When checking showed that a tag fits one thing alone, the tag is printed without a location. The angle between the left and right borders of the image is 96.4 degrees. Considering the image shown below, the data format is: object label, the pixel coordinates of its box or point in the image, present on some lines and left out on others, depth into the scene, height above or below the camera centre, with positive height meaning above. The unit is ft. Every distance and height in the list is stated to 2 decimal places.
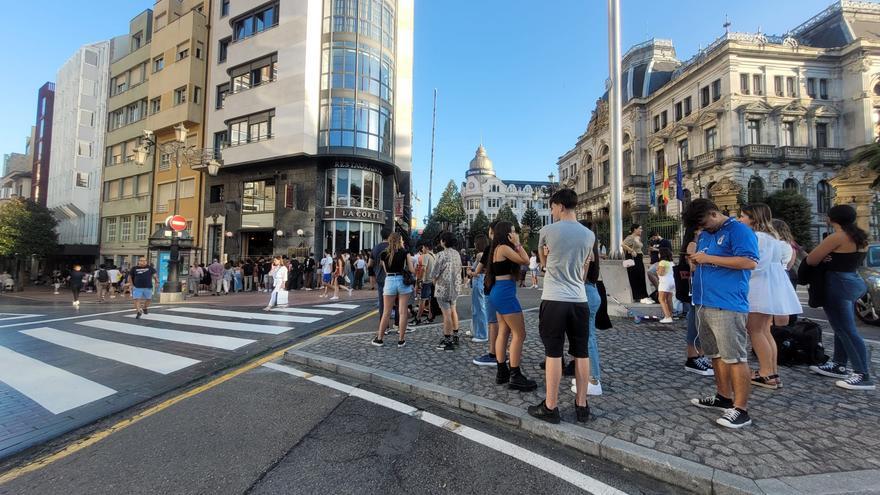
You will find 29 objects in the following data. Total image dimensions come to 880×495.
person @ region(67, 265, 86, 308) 50.29 -2.38
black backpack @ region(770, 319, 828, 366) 15.98 -2.99
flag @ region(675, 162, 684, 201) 86.99 +18.40
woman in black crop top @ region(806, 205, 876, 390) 13.42 -0.30
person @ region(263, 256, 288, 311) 38.00 -1.64
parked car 25.08 -1.75
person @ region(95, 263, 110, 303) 53.16 -2.31
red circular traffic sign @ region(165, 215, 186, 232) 50.37 +5.19
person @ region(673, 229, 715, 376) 14.19 -2.95
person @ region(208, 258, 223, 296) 61.26 -1.81
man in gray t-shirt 10.80 -1.16
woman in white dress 13.43 -0.97
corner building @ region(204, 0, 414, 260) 78.12 +28.05
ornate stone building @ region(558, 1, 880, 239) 123.44 +53.61
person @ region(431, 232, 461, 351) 20.51 -0.96
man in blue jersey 10.49 -0.79
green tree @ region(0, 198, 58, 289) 104.08 +7.92
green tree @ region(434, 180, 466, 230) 205.92 +30.64
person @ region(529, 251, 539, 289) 55.26 -0.55
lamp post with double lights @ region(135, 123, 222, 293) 48.98 +13.91
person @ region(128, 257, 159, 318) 34.63 -1.83
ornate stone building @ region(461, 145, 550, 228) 353.51 +64.39
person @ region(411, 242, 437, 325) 25.22 -0.86
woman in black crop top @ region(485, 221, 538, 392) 13.80 -1.04
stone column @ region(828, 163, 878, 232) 46.19 +9.93
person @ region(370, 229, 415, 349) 20.77 -0.94
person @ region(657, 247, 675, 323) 23.85 -0.73
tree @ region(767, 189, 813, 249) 100.22 +14.83
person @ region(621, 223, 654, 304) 28.27 +0.29
